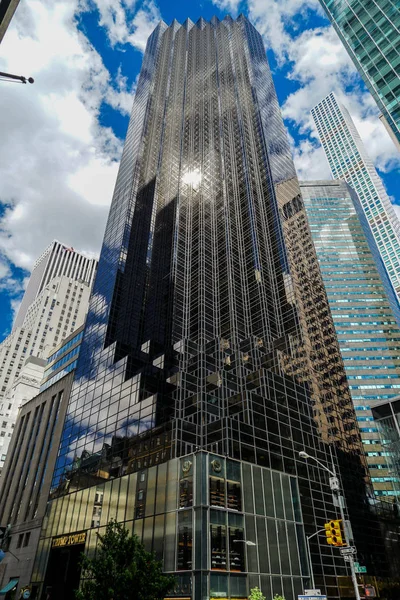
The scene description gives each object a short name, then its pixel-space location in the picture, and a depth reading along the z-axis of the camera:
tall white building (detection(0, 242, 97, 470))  147.25
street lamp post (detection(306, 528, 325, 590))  37.43
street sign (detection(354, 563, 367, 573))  24.00
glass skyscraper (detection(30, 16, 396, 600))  35.84
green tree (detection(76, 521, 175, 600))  23.88
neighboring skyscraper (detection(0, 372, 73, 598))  49.91
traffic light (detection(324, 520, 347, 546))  18.76
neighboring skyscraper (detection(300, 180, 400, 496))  100.62
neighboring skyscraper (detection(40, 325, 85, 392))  67.62
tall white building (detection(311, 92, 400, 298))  194.40
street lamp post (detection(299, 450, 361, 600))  19.96
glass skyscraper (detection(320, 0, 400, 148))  57.50
